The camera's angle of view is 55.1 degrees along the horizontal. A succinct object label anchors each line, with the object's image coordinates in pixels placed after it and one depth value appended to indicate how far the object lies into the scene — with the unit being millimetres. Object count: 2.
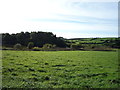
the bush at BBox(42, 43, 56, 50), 49524
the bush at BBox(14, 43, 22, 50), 38462
